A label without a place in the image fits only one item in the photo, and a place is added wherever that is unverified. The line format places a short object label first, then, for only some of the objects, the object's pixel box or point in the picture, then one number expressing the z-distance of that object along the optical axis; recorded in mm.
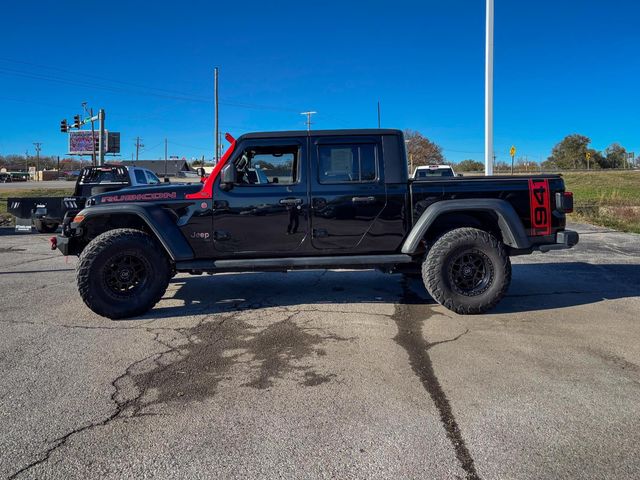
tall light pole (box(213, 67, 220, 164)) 34906
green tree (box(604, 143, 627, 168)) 80438
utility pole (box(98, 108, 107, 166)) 28109
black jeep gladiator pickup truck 5434
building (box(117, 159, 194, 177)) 91438
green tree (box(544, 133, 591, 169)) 79312
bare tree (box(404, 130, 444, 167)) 62750
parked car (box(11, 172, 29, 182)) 78112
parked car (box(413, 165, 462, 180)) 17047
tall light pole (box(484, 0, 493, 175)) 11391
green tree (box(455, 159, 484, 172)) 81712
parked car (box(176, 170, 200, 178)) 84444
